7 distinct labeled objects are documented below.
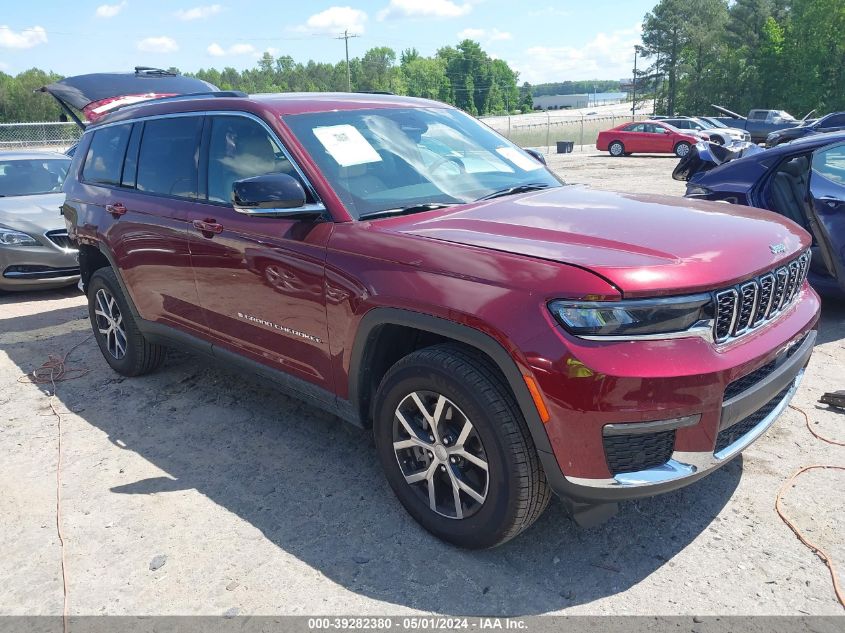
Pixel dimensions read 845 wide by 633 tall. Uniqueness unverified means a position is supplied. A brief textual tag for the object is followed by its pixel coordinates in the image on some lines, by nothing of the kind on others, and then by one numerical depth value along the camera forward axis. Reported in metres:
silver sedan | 7.51
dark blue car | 5.24
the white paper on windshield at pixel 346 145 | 3.31
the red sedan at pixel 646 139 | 27.81
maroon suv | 2.31
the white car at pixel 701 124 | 28.27
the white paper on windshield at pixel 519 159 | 3.96
